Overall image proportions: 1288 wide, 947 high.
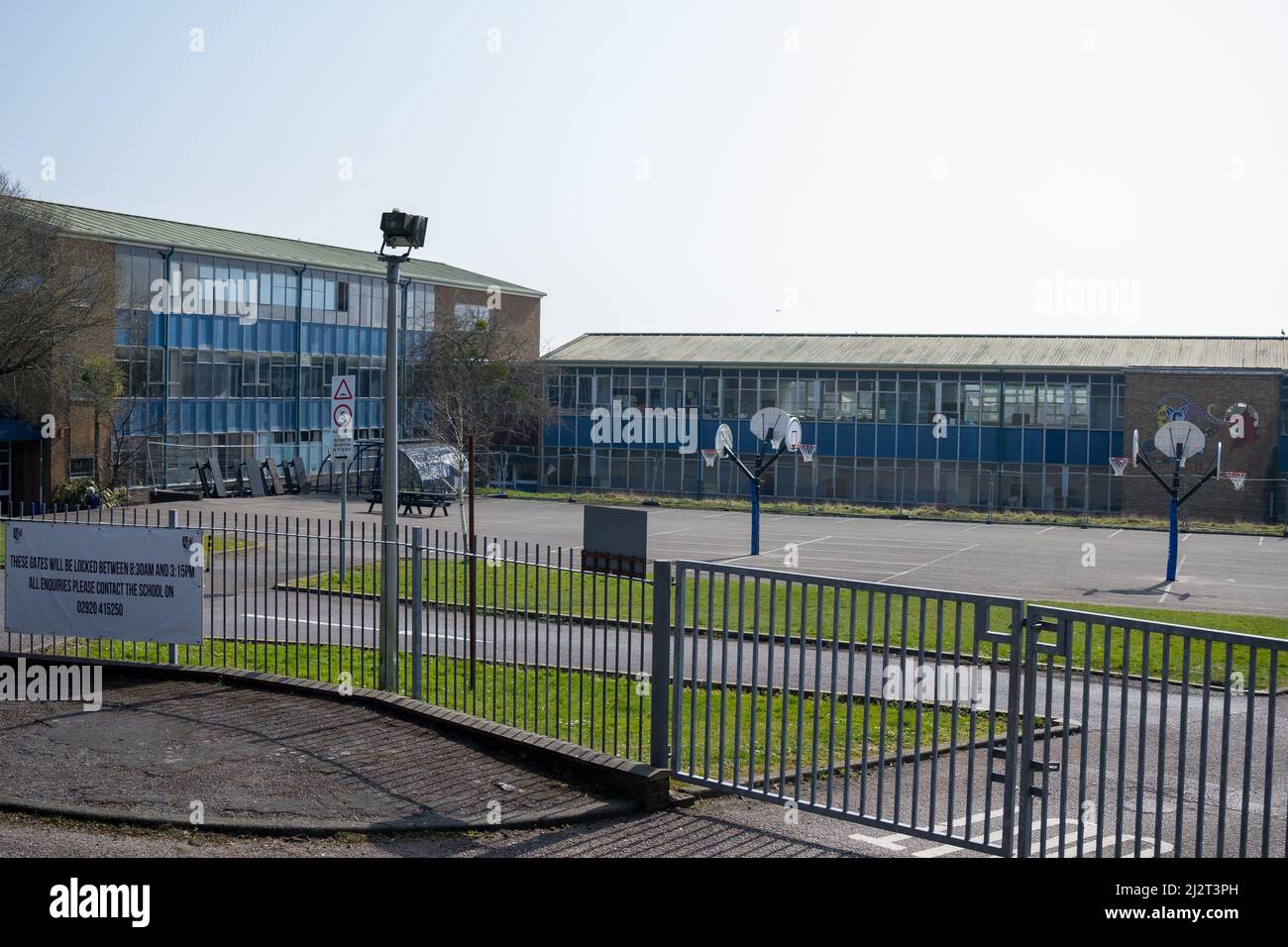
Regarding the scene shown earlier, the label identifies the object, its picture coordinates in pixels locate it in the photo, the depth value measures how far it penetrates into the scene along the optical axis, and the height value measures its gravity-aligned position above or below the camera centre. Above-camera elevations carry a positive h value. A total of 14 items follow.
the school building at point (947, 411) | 49.56 +0.86
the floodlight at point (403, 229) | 11.54 +1.71
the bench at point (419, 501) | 39.22 -2.34
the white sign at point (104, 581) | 12.24 -1.55
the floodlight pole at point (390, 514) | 11.73 -0.84
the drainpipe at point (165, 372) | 46.12 +1.64
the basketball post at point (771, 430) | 36.38 -0.03
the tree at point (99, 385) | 41.41 +1.03
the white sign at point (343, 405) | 25.83 +0.33
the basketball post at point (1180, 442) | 29.33 -0.14
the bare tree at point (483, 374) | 54.12 +2.11
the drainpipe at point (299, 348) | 52.69 +2.95
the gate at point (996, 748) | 6.64 -2.30
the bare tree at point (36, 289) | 36.25 +3.68
